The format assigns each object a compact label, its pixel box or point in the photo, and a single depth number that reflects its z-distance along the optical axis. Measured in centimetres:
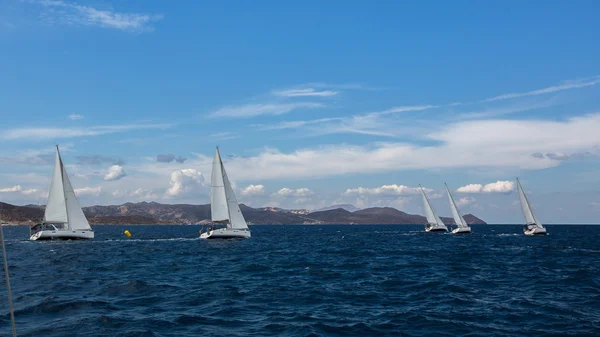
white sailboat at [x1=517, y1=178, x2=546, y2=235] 10675
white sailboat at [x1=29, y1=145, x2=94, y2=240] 7294
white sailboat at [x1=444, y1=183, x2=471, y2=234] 11628
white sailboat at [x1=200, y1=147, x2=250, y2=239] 7788
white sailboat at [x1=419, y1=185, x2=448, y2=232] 12600
